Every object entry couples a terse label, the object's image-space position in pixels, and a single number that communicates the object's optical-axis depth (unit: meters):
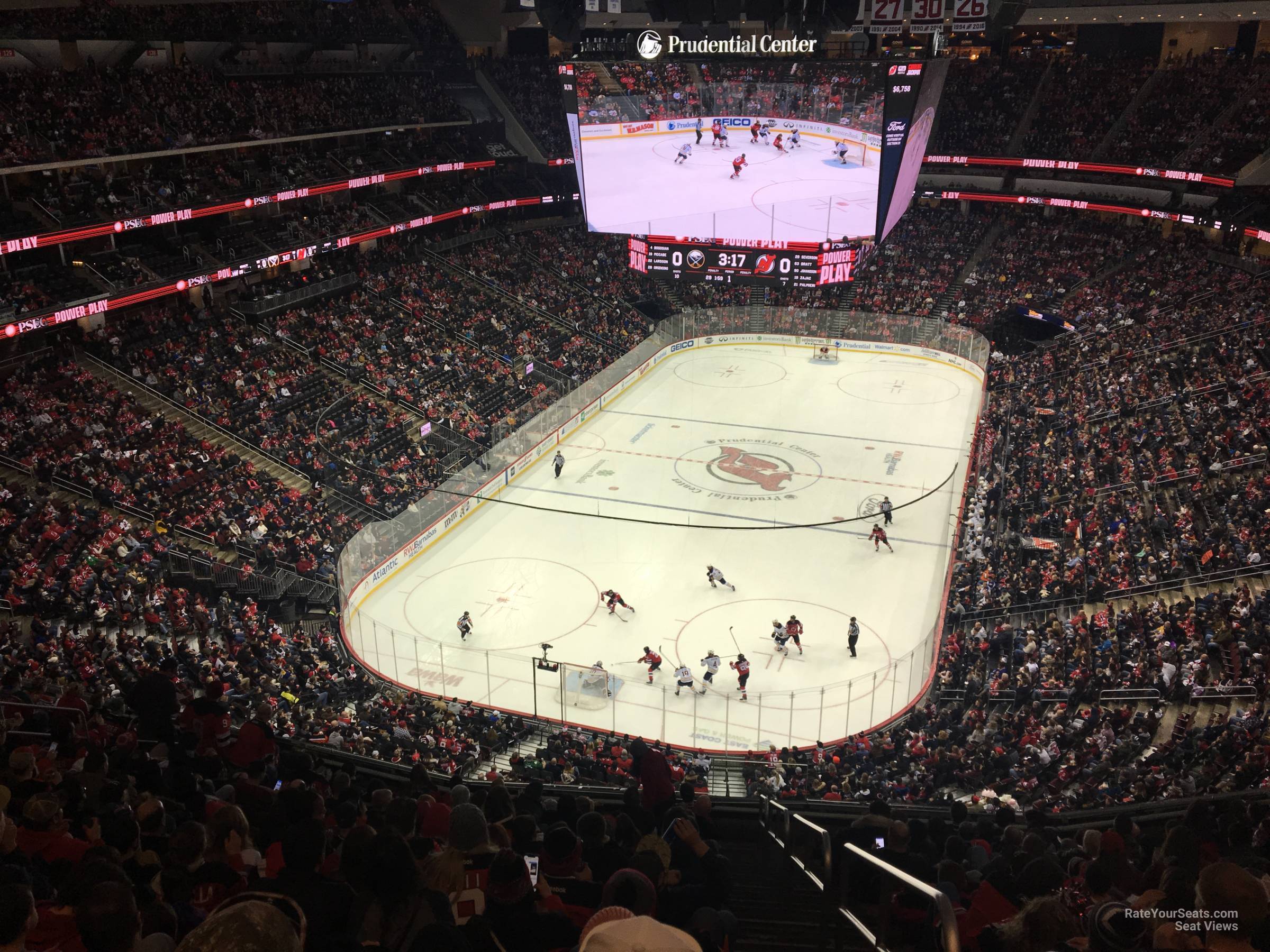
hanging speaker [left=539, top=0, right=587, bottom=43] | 27.50
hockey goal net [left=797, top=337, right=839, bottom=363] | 44.94
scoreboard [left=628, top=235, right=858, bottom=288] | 33.78
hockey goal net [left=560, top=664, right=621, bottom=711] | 19.47
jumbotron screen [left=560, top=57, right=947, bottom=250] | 32.59
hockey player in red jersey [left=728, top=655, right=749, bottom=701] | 20.09
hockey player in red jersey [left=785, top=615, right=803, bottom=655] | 21.64
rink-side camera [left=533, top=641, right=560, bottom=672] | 18.83
